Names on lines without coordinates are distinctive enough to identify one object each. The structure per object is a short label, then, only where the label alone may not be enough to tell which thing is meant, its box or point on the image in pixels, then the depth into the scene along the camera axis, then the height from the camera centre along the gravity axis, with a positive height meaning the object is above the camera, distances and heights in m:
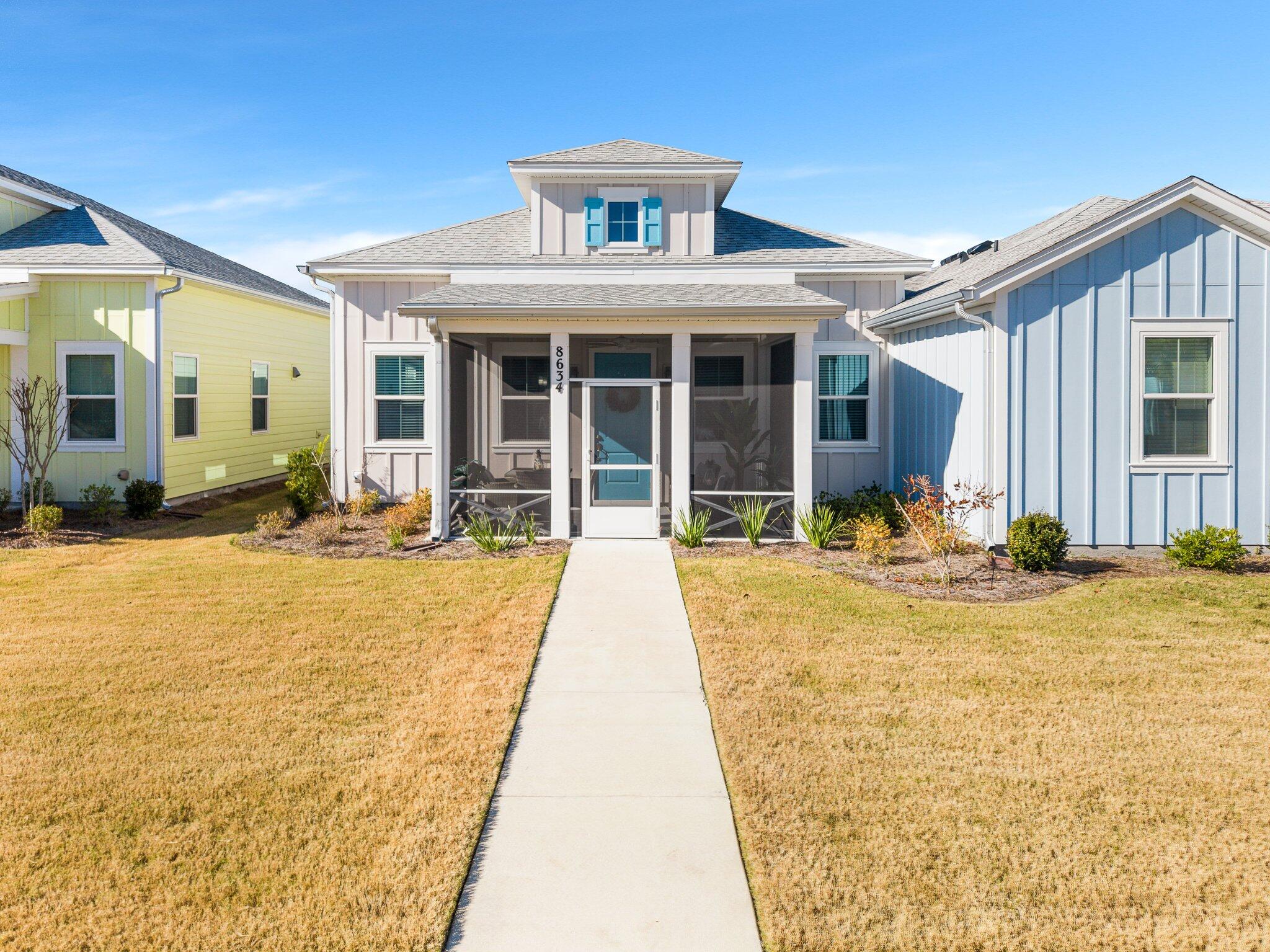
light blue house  9.50 +0.88
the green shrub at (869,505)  11.45 -0.68
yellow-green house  13.02 +1.90
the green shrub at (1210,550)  8.91 -0.99
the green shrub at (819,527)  10.41 -0.88
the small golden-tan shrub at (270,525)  11.44 -0.99
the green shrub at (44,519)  10.90 -0.85
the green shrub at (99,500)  12.30 -0.69
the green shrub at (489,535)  10.03 -0.98
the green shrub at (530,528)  10.48 -0.93
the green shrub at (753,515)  10.45 -0.73
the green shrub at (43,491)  11.88 -0.55
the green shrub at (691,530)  10.32 -0.91
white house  10.62 +1.49
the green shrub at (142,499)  12.65 -0.67
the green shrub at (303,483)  13.05 -0.43
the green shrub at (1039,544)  8.82 -0.91
